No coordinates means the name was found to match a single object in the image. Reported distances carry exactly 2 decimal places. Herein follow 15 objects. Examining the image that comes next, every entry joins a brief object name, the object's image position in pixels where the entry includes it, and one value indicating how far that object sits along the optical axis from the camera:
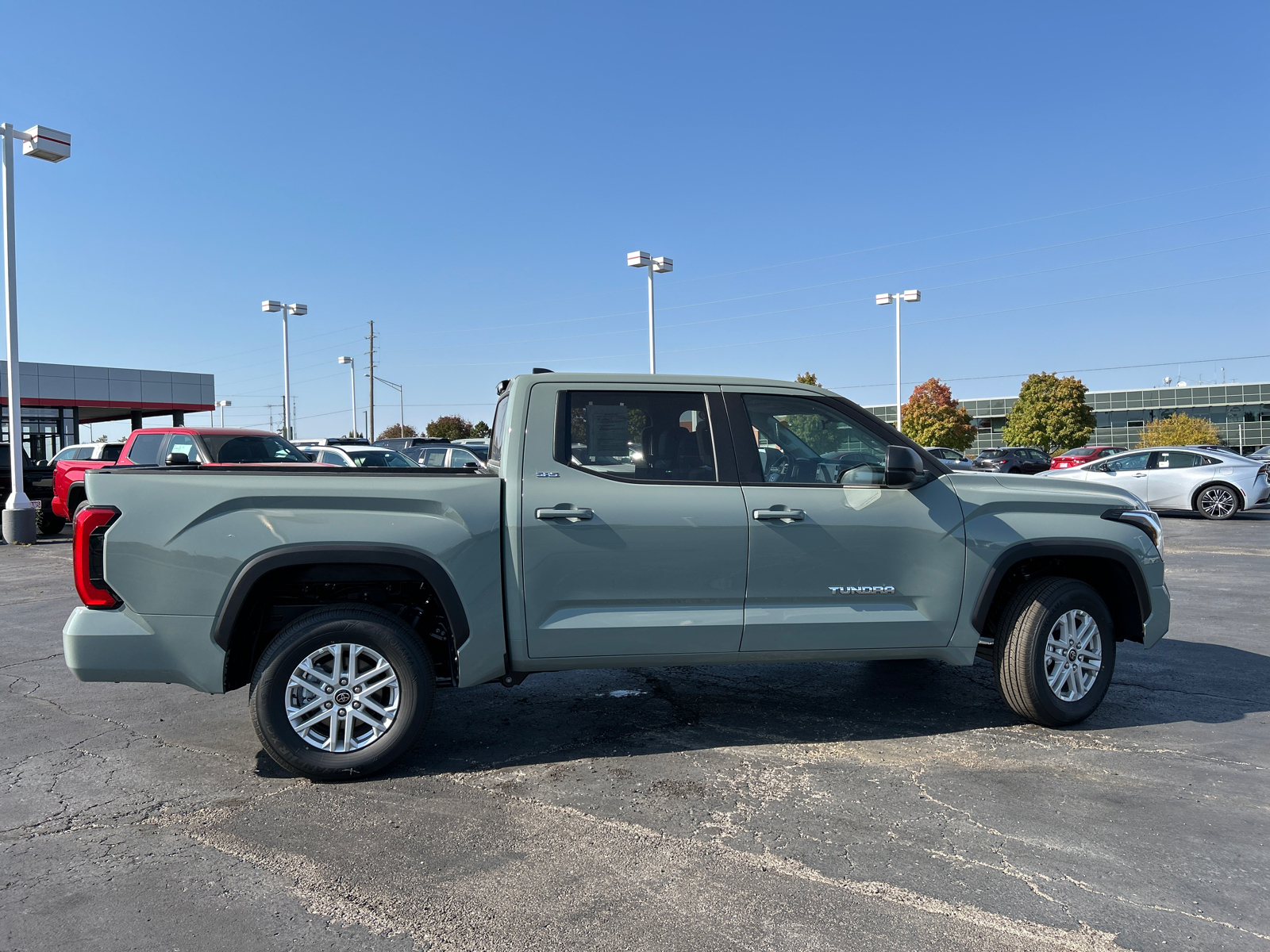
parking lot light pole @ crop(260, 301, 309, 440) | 37.44
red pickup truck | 12.59
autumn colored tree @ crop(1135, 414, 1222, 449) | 63.16
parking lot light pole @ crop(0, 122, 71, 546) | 15.41
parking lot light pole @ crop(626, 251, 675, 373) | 27.02
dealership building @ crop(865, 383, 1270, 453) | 73.06
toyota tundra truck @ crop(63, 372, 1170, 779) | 4.04
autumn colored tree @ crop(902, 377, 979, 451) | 67.81
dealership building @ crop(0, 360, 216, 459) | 35.19
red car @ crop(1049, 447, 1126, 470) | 28.67
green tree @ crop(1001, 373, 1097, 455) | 61.44
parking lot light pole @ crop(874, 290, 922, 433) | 39.00
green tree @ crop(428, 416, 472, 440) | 91.07
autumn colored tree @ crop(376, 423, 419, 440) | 97.44
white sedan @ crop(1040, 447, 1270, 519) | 18.03
